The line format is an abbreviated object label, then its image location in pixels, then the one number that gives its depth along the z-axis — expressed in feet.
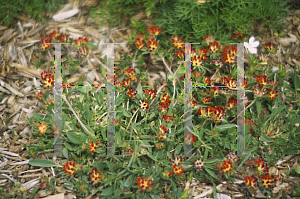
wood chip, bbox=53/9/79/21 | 9.70
